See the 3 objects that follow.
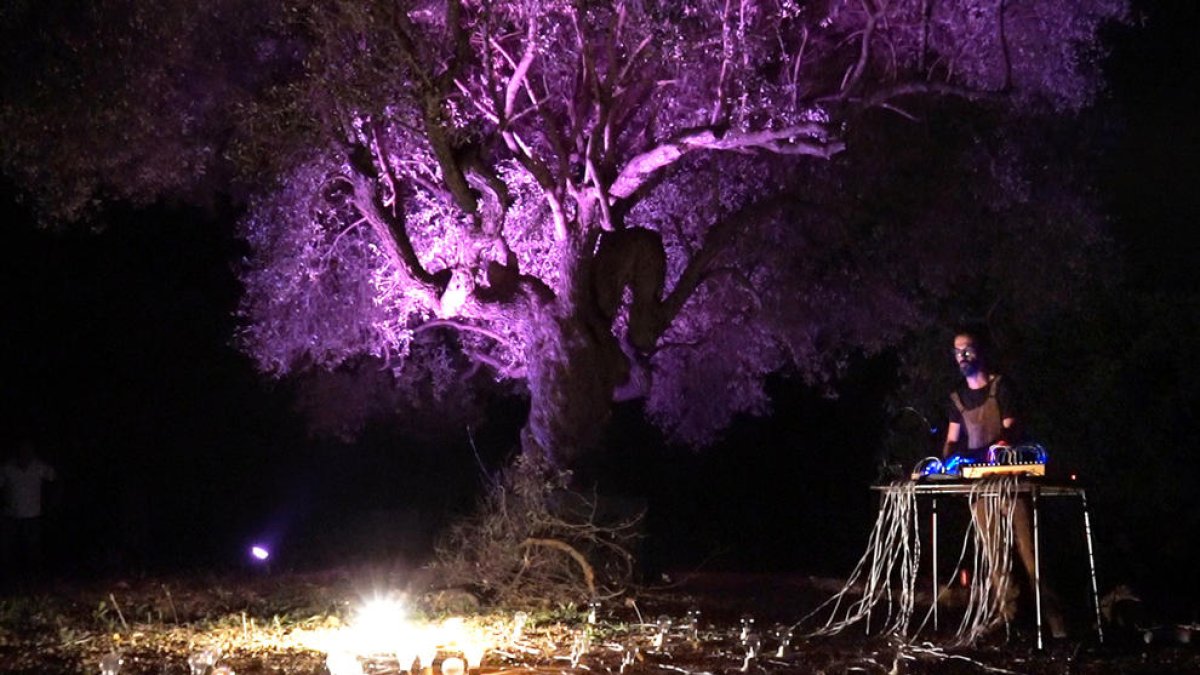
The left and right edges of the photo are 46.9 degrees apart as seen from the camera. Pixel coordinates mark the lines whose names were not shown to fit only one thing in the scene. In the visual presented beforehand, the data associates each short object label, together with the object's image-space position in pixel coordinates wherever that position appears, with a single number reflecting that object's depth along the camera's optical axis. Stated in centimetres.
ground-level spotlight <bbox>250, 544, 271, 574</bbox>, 1550
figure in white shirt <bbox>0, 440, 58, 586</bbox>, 1500
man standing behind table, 905
